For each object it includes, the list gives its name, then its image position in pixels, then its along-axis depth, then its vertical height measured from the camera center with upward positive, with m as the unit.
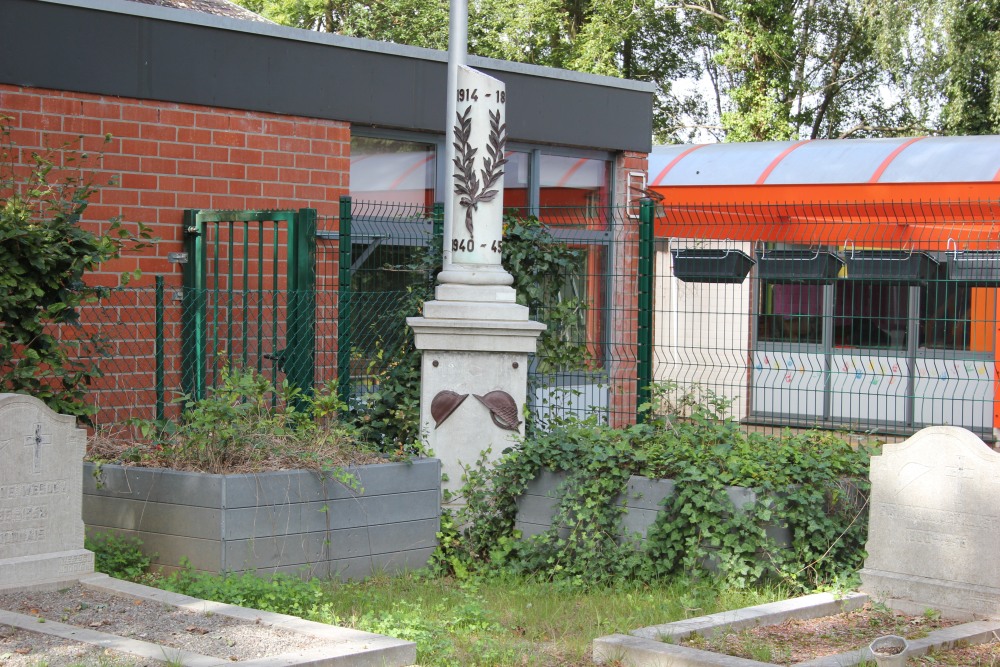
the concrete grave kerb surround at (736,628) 4.92 -1.48
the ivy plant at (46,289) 6.64 -0.01
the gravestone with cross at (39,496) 5.86 -1.03
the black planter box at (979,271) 9.33 +0.28
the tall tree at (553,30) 25.80 +5.98
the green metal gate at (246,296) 8.19 -0.04
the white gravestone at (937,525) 5.82 -1.11
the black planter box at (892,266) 9.68 +0.29
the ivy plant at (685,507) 6.41 -1.16
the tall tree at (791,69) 25.28 +5.21
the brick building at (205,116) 8.44 +1.36
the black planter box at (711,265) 9.44 +0.26
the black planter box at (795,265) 9.92 +0.29
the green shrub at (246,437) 6.62 -0.84
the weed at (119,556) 6.43 -1.44
